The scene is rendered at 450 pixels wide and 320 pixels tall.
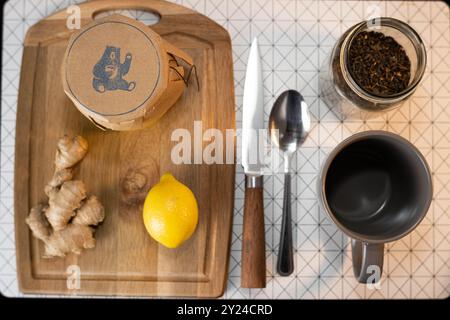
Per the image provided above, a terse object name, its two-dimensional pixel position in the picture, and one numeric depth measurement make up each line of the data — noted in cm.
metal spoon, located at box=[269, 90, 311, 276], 59
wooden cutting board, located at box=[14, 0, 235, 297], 59
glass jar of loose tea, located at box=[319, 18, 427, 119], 53
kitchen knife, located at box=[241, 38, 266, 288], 56
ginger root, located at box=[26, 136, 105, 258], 55
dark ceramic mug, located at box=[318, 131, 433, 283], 49
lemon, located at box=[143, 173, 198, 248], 52
